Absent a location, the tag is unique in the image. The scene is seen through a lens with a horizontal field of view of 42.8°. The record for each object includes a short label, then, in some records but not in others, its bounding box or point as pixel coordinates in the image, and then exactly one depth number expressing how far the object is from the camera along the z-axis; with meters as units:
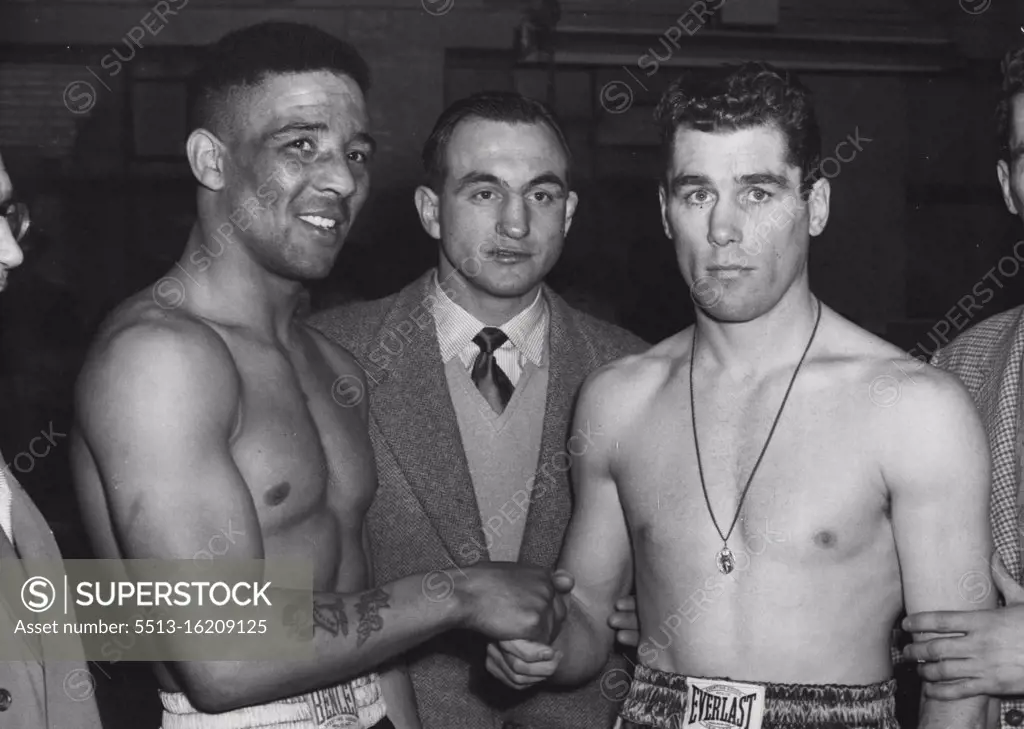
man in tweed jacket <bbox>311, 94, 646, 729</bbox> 3.12
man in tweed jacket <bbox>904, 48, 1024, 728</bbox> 2.34
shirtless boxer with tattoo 2.24
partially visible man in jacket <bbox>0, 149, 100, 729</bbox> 2.17
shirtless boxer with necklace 2.36
